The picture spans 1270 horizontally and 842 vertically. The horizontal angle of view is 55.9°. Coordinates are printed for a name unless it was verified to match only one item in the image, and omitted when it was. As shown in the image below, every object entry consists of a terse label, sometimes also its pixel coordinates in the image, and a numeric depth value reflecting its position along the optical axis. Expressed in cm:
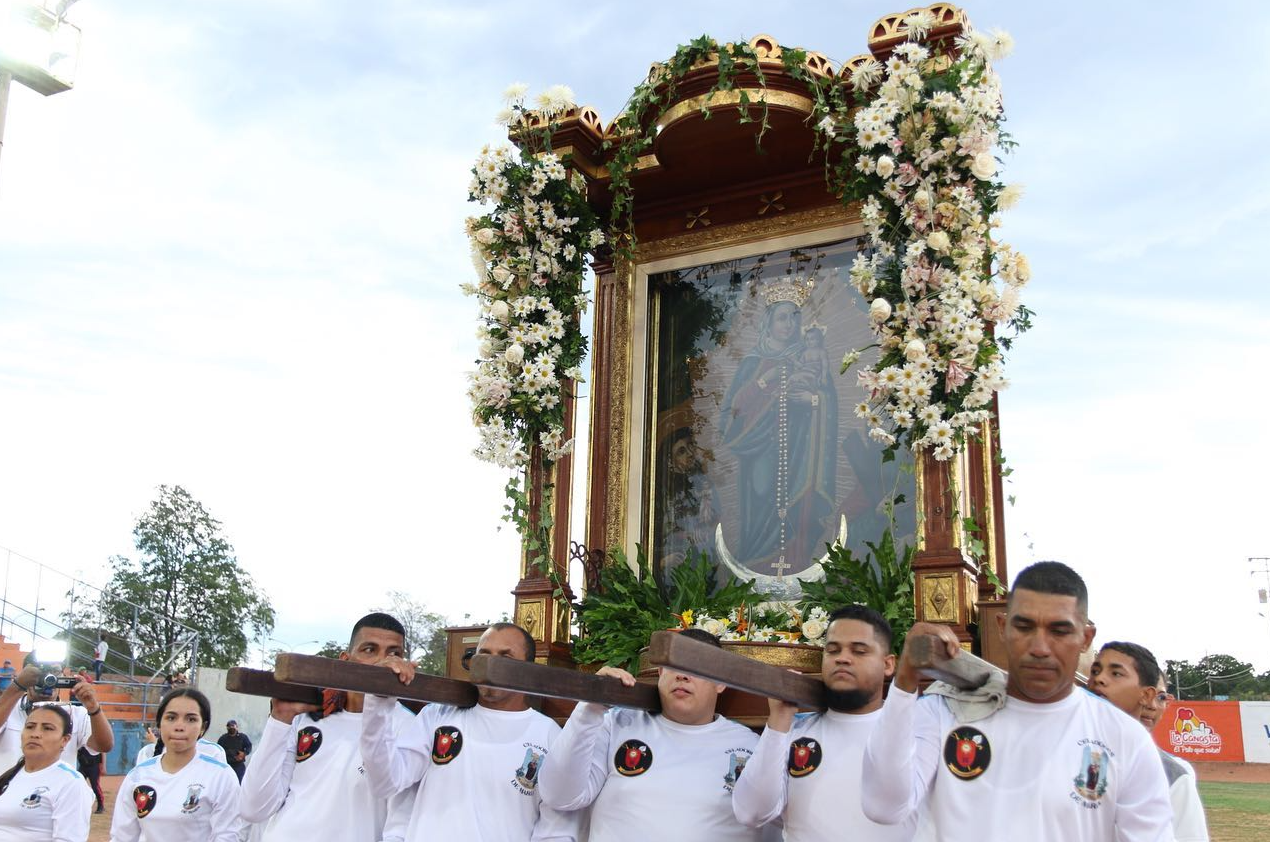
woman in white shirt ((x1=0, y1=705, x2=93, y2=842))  595
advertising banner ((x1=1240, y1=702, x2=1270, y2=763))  2686
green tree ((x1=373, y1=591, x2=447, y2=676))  4753
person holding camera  627
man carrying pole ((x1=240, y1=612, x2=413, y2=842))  509
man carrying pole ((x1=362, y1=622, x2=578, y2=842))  479
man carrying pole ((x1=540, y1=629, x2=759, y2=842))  446
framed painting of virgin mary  774
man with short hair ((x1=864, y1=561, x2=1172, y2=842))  319
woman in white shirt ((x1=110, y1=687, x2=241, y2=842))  566
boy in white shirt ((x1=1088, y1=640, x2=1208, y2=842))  422
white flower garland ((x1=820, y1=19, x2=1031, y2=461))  652
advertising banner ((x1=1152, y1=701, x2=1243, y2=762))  2706
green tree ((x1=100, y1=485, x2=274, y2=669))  3766
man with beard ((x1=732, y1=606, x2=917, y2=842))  399
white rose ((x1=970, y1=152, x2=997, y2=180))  668
